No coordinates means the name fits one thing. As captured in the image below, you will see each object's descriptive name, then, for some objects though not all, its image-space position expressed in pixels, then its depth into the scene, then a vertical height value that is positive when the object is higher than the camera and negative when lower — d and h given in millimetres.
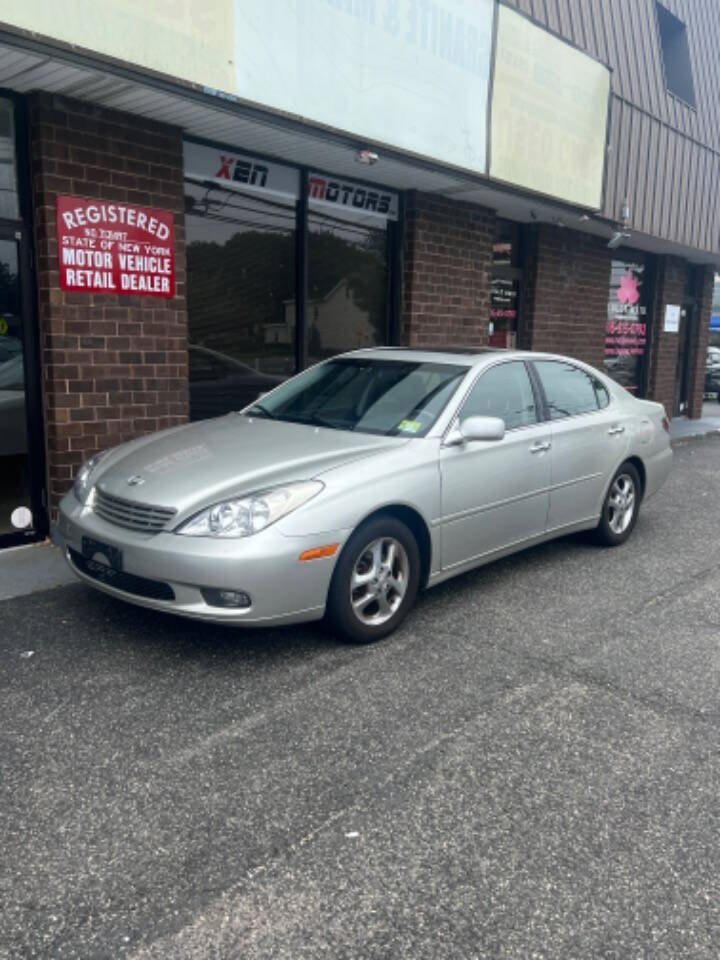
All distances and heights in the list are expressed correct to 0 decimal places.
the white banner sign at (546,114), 8336 +2410
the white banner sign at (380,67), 5996 +2149
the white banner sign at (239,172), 6949 +1386
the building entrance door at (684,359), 15602 -394
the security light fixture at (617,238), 10788 +1304
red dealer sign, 5809 +570
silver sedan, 3807 -837
